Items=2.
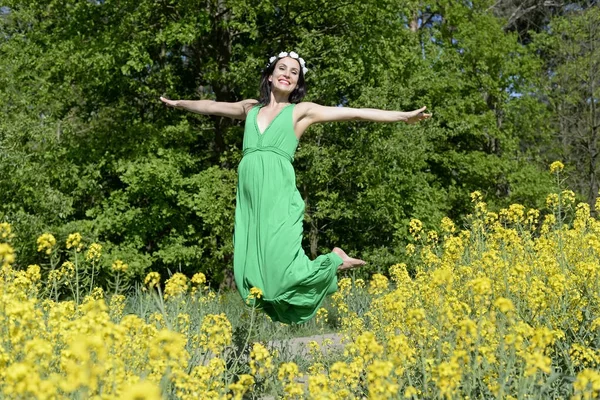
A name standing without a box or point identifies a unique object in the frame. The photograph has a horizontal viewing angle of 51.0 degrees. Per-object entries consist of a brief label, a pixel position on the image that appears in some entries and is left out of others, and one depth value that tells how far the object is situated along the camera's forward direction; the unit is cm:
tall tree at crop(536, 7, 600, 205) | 1302
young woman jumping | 355
